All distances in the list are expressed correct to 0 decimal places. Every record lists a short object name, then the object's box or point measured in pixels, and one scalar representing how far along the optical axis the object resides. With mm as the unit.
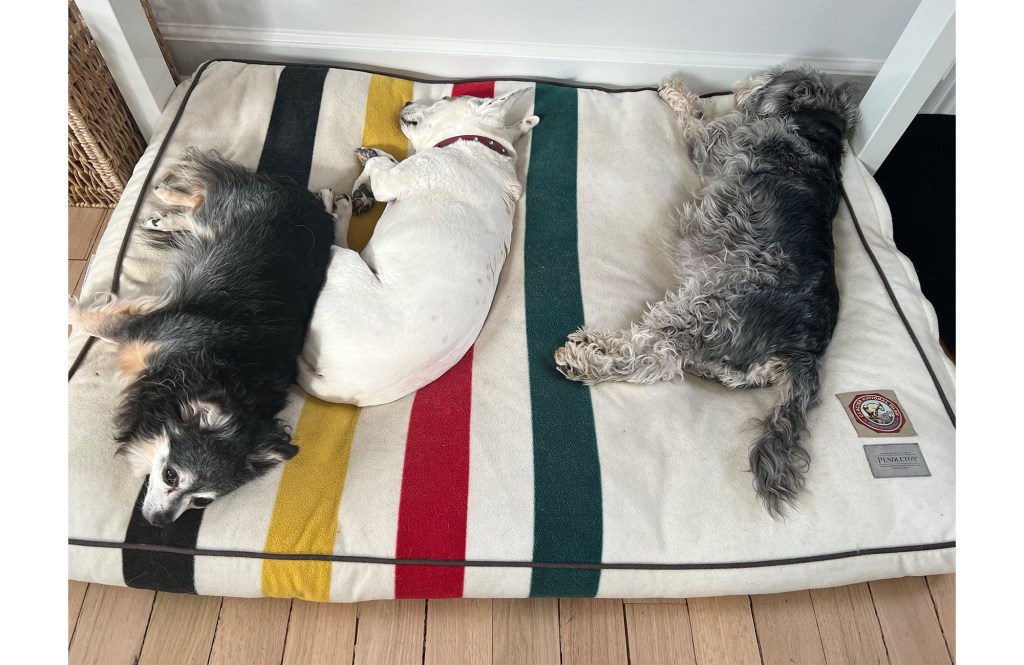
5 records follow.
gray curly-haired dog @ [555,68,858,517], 1922
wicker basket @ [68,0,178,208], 2121
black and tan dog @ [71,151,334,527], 1487
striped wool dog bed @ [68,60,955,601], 1620
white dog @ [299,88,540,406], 1713
